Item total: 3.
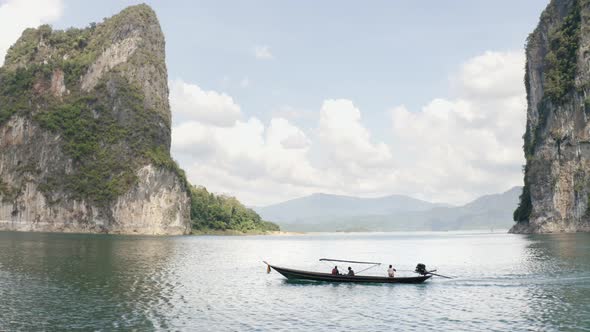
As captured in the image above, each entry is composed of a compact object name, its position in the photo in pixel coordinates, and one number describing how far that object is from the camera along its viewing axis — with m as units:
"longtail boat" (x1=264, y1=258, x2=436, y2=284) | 53.59
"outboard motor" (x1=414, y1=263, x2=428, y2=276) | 55.38
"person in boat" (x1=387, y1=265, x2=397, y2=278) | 53.82
